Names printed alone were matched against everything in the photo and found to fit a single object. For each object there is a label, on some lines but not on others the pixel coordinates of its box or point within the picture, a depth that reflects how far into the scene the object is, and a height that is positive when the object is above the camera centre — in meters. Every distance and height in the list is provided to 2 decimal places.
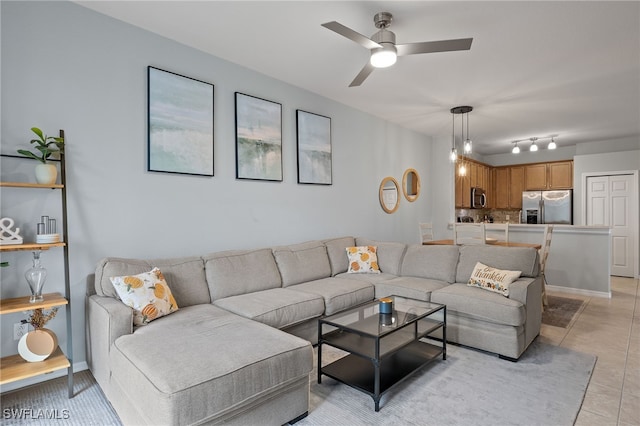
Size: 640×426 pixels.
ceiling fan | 2.34 +1.17
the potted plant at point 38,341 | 2.10 -0.81
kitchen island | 4.78 -0.71
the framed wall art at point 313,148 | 4.13 +0.78
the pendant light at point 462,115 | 4.51 +1.38
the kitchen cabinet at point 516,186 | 7.73 +0.51
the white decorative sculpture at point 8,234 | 2.07 -0.14
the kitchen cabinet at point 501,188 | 7.95 +0.48
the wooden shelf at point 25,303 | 1.99 -0.56
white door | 6.28 -0.11
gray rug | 2.00 -1.23
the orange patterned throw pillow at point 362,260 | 4.05 -0.61
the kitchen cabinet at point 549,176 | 7.09 +0.70
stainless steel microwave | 7.03 +0.22
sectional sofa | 1.62 -0.76
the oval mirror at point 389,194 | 5.43 +0.24
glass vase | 2.13 -0.43
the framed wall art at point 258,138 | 3.50 +0.77
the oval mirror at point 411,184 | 5.95 +0.43
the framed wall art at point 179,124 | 2.88 +0.77
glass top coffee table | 2.22 -0.94
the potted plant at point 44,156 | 2.18 +0.36
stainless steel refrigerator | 6.95 +0.02
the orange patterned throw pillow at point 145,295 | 2.26 -0.58
